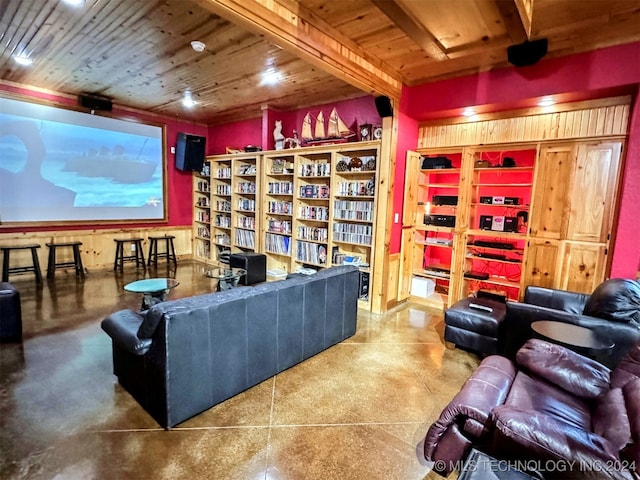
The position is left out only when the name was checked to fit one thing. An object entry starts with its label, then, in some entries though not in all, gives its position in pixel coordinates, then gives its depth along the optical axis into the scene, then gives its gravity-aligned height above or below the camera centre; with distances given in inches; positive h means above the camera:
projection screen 198.4 +15.8
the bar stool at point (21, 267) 189.6 -45.2
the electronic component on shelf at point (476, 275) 170.4 -34.9
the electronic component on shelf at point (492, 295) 158.7 -41.9
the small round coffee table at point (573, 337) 87.5 -34.4
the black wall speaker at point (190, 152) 259.6 +33.9
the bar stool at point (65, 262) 208.2 -45.3
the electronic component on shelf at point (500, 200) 159.8 +3.8
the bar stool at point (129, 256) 235.6 -45.4
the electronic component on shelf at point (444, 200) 175.3 +3.2
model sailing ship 182.4 +39.1
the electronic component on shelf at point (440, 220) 176.7 -7.8
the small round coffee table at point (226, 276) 159.6 -38.3
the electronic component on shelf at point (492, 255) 167.8 -24.2
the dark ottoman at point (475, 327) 119.9 -44.2
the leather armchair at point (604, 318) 95.7 -32.6
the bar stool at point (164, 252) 252.5 -44.8
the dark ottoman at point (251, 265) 201.5 -41.5
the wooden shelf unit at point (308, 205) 175.5 -2.9
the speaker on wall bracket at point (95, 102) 215.2 +57.9
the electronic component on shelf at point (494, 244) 164.2 -18.3
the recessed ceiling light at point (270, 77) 162.6 +61.9
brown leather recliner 48.9 -37.4
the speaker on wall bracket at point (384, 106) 151.8 +44.4
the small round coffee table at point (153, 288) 133.1 -38.2
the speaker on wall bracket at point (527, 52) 119.1 +57.2
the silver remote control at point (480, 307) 126.4 -38.2
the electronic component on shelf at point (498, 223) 163.3 -7.5
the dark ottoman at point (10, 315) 119.0 -46.1
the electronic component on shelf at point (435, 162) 175.5 +22.9
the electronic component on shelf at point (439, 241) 183.1 -19.8
